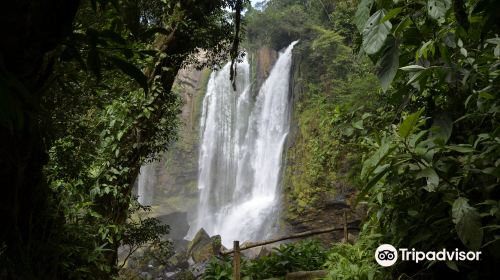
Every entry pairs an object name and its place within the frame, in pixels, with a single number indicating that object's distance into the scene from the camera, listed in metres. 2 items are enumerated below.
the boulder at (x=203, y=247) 14.91
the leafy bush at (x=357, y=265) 2.78
